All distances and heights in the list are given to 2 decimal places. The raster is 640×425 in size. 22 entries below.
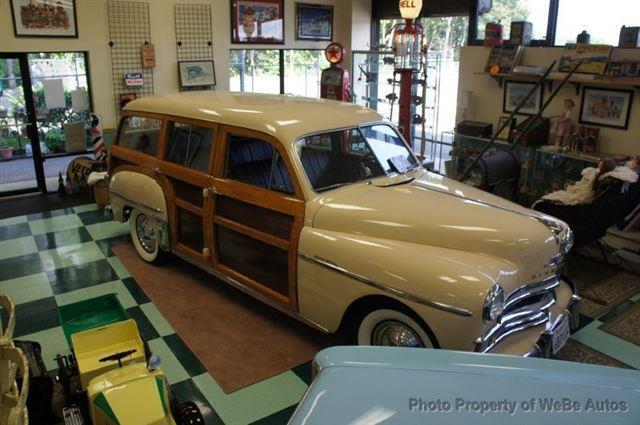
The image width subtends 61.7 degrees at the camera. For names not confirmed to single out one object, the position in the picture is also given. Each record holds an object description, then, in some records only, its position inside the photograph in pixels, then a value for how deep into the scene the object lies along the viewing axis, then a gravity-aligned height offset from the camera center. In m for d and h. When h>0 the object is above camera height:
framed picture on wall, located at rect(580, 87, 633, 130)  5.76 -0.35
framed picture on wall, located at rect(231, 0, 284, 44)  8.18 +0.79
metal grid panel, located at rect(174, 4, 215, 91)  7.73 +0.59
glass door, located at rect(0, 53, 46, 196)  6.93 -0.76
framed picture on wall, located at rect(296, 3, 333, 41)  8.79 +0.84
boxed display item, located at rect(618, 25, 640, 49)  5.46 +0.36
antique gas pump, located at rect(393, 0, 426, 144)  6.22 +0.19
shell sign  5.97 +0.72
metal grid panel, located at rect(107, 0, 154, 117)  7.24 +0.47
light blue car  1.42 -0.88
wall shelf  5.39 -0.05
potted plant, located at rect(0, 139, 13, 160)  7.26 -1.00
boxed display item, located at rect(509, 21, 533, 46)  6.45 +0.49
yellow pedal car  2.37 -1.44
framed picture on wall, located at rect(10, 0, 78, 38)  6.65 +0.68
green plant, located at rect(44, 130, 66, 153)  7.39 -0.90
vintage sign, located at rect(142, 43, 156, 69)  7.48 +0.25
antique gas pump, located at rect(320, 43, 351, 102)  7.35 -0.05
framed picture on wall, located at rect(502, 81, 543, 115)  6.60 -0.29
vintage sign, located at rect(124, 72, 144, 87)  7.46 -0.07
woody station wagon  2.95 -0.97
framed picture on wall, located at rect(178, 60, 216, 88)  7.91 +0.01
